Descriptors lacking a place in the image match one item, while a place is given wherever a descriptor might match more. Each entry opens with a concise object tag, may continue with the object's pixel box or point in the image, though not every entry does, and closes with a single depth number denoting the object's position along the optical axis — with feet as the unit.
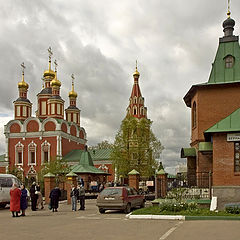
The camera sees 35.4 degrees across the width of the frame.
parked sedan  53.52
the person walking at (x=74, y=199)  61.16
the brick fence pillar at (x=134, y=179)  73.82
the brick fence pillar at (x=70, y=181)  79.66
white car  65.96
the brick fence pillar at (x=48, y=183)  82.19
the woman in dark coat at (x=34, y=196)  62.13
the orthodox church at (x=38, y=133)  184.34
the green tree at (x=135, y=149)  120.16
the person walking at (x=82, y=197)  62.75
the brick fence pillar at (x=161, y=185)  61.87
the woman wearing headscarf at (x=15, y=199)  50.78
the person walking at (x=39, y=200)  63.72
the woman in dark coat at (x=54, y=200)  59.67
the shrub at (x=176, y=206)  47.70
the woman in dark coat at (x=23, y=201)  53.21
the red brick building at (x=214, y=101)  64.49
